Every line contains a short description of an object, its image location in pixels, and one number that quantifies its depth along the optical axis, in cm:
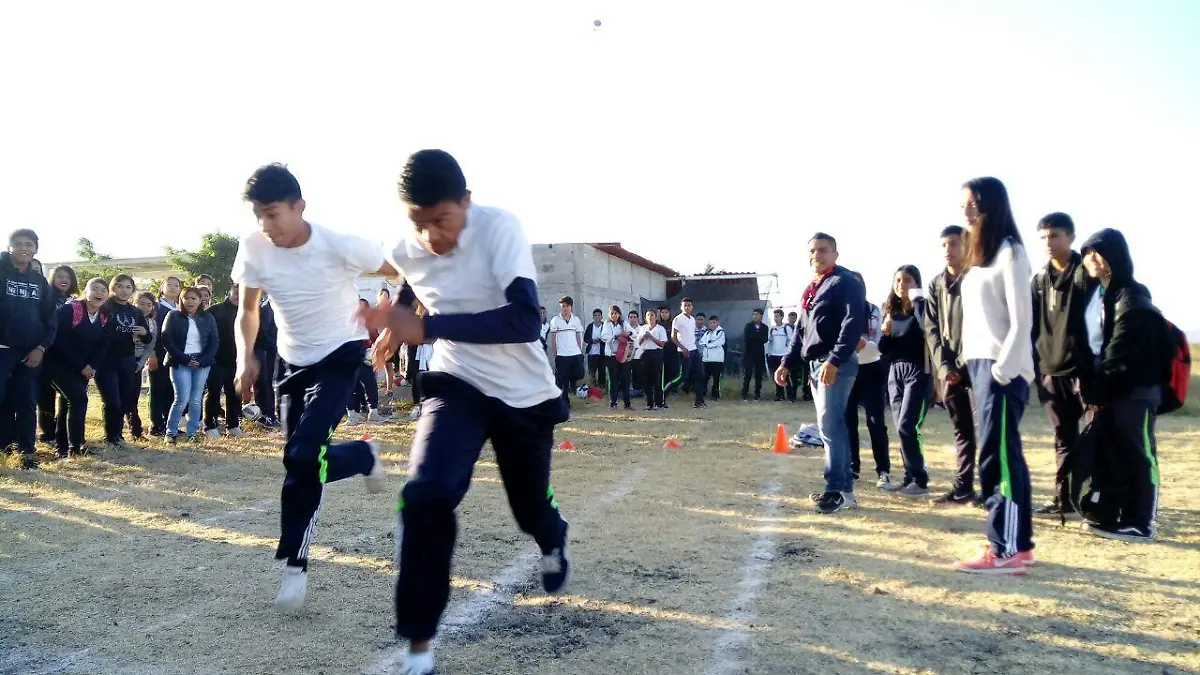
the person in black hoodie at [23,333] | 778
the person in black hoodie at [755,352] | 1777
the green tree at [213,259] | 3077
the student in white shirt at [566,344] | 1511
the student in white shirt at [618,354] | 1620
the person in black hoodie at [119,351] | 938
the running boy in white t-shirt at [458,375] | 290
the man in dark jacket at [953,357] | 511
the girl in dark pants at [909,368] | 683
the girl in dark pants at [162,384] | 1040
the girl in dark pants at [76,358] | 877
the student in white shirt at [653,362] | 1577
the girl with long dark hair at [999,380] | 432
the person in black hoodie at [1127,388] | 526
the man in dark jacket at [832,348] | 582
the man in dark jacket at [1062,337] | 558
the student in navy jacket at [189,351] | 1002
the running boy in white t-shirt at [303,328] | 396
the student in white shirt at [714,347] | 1766
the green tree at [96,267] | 2703
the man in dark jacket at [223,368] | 1095
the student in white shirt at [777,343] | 1780
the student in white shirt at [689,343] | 1616
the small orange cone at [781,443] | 936
